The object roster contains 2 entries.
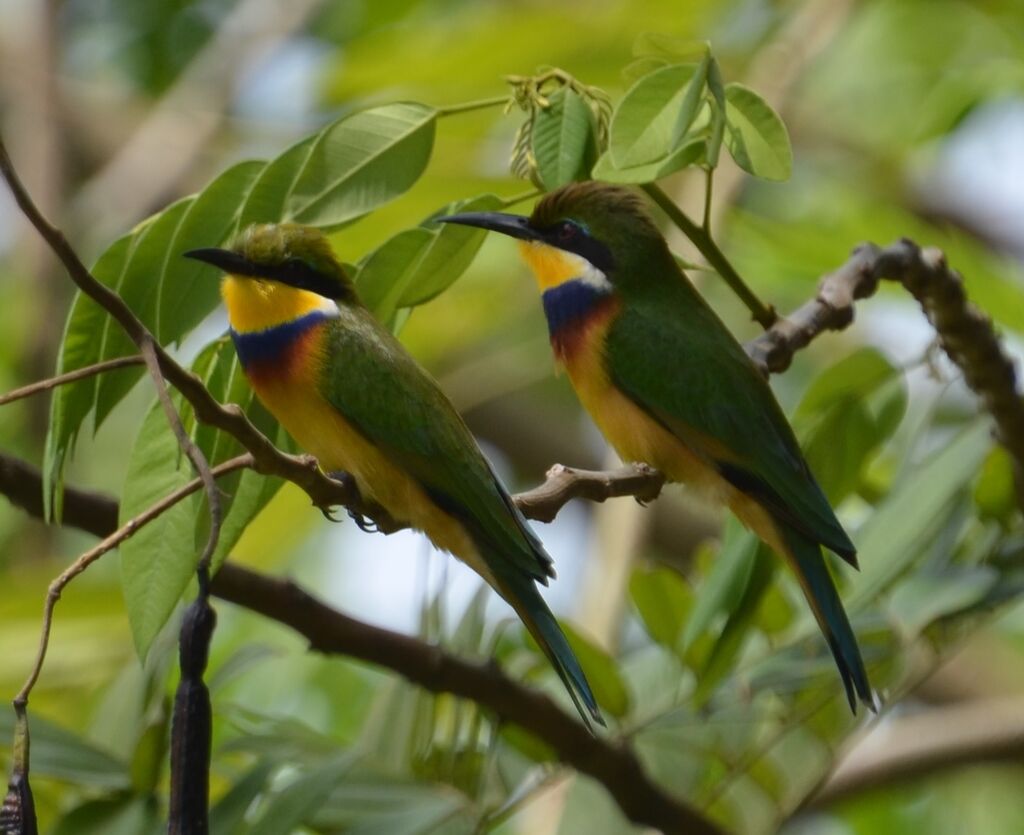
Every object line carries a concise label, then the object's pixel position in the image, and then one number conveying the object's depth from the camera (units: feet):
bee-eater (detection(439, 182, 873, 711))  15.35
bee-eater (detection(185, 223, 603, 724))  13.88
